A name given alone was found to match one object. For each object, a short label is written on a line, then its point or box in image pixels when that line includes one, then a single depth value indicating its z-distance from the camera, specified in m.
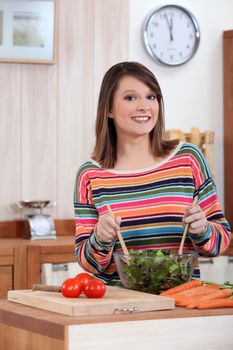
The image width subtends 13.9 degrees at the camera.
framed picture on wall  5.00
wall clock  5.47
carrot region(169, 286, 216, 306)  2.62
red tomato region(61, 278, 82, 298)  2.62
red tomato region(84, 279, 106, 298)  2.59
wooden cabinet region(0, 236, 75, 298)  4.50
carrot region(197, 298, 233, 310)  2.58
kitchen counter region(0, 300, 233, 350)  2.33
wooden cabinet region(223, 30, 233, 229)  5.64
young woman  2.89
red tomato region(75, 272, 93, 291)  2.64
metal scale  4.88
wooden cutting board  2.45
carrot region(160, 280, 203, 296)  2.66
